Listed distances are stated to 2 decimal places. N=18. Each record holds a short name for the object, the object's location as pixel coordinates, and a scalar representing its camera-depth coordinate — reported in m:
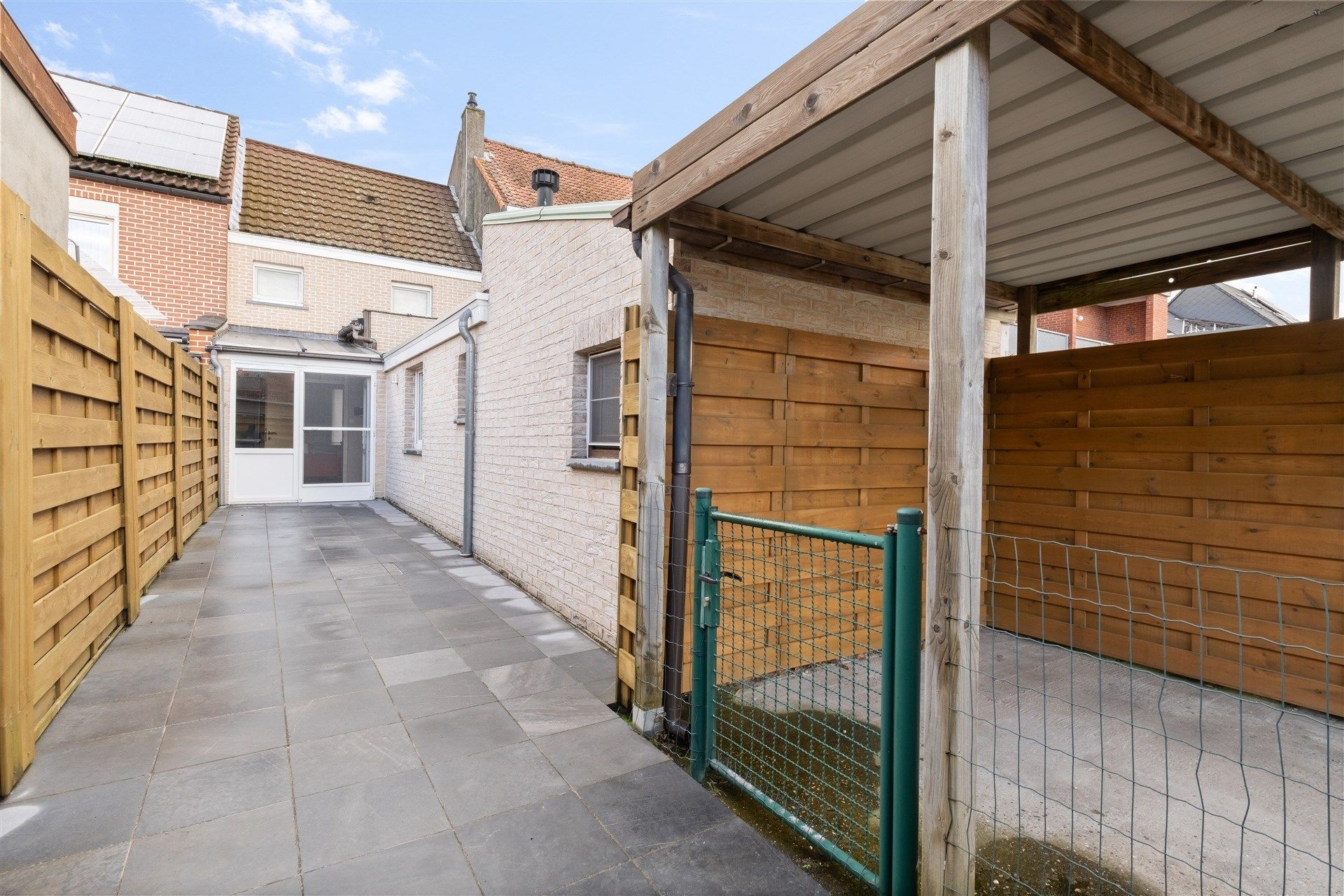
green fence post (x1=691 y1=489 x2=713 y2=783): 2.81
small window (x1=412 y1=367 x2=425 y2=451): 10.12
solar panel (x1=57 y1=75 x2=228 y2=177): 11.31
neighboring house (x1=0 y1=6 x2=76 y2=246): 3.46
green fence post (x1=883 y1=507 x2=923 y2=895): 1.92
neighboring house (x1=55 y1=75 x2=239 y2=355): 10.70
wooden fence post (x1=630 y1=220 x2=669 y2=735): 3.16
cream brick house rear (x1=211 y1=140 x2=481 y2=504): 11.25
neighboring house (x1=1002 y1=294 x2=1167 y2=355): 15.10
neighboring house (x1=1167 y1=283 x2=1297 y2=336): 17.28
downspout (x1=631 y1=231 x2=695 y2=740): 3.19
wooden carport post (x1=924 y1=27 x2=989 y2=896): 1.68
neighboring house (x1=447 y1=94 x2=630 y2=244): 12.72
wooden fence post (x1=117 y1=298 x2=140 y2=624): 4.23
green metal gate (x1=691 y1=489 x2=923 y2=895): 1.94
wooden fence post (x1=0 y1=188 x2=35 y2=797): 2.44
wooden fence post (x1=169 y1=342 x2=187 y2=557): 6.32
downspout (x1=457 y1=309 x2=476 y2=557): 7.20
